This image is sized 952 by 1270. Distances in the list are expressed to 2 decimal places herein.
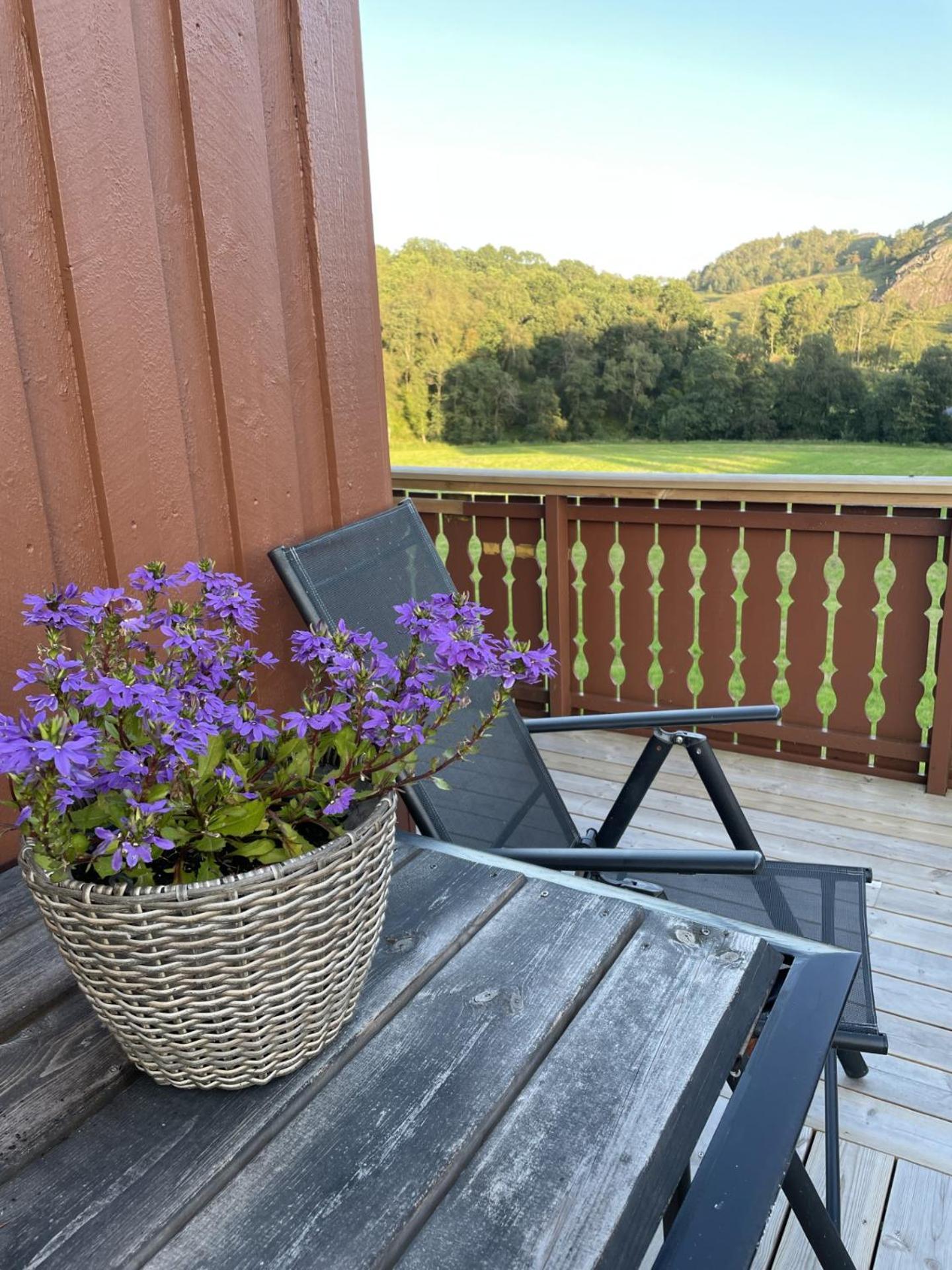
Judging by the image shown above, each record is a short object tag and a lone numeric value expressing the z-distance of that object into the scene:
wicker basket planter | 0.64
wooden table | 0.62
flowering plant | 0.64
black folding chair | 1.53
